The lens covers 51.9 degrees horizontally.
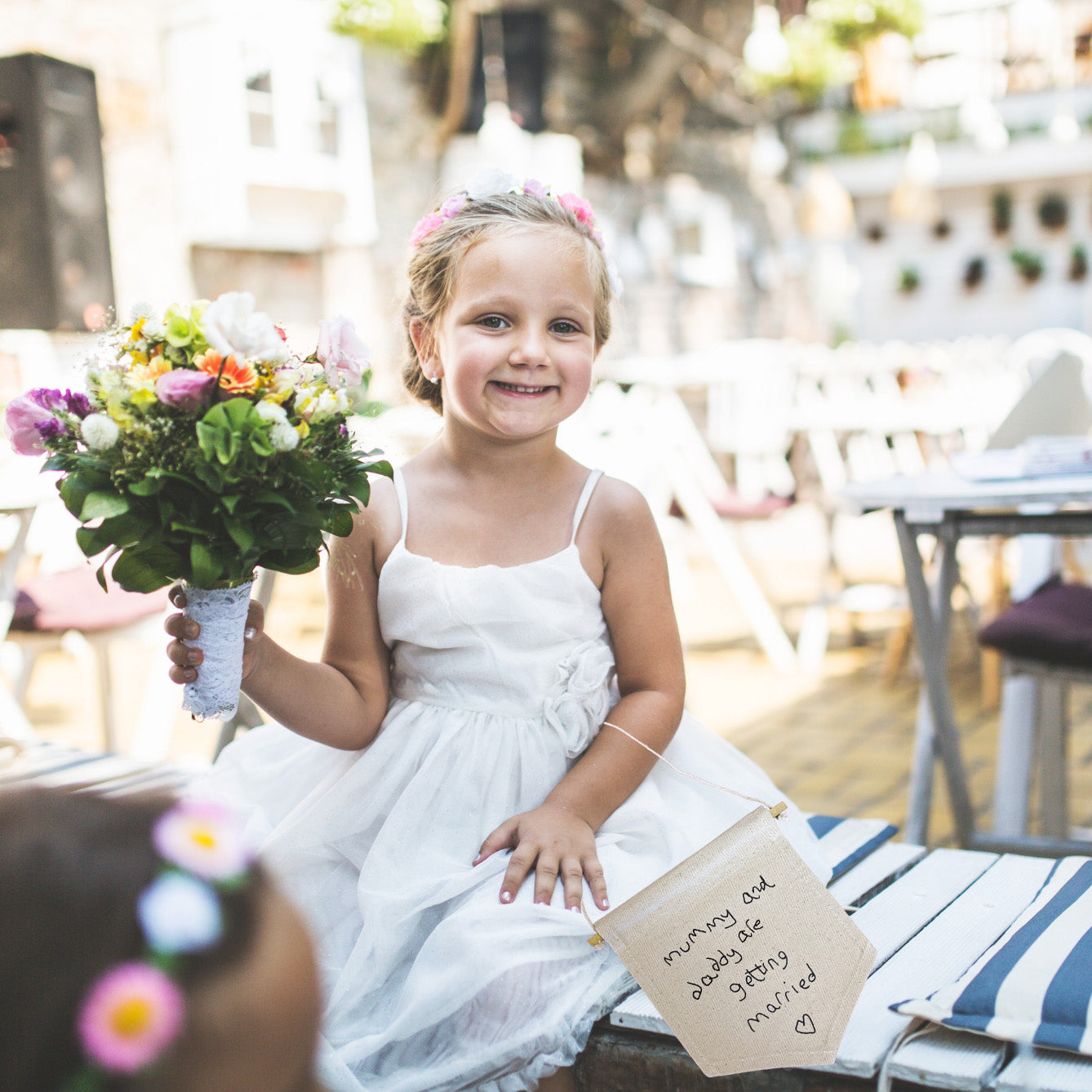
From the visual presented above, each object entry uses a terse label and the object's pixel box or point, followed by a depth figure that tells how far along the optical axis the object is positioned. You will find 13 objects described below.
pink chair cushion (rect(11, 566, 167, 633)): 2.87
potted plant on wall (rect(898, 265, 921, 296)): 14.32
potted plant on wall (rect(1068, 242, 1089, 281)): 13.41
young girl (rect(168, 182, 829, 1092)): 1.27
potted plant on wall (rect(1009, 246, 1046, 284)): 13.62
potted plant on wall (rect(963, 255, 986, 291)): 14.02
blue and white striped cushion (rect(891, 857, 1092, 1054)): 1.05
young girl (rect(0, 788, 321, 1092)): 0.50
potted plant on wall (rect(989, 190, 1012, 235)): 13.63
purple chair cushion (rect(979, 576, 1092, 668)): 2.18
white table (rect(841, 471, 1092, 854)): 2.11
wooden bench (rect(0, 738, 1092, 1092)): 1.05
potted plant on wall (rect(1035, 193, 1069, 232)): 13.34
